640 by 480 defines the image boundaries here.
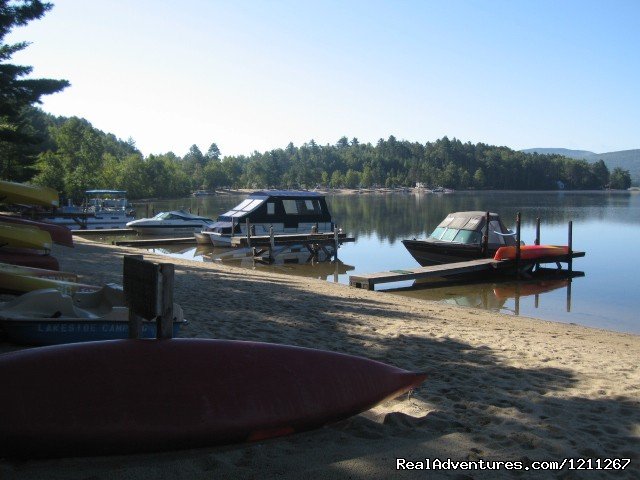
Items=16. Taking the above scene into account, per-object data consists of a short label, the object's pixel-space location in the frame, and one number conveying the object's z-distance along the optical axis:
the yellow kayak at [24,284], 8.09
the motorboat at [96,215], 34.34
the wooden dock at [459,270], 17.73
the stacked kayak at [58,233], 14.18
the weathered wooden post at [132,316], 4.40
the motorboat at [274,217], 27.50
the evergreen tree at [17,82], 15.98
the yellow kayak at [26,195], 14.36
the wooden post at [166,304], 4.06
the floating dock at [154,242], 27.58
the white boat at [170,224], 32.84
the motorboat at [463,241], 22.81
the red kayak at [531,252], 21.17
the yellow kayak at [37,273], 8.55
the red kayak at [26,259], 11.52
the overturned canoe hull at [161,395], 3.80
